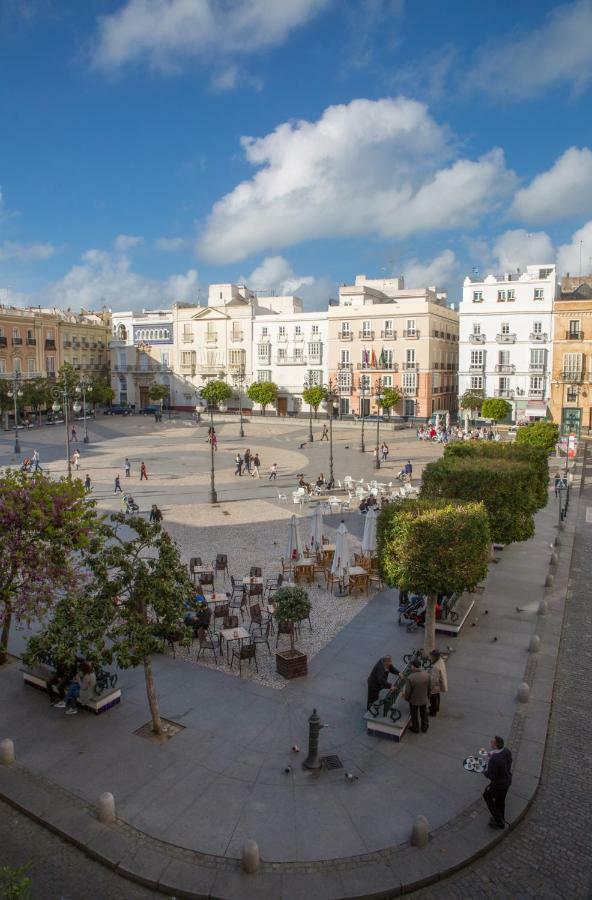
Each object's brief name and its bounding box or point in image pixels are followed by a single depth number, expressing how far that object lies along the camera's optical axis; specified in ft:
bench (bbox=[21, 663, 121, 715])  39.91
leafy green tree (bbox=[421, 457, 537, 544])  58.54
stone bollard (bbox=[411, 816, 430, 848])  28.55
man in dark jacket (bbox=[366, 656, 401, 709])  38.70
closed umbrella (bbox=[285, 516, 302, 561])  64.39
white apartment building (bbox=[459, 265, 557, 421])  198.29
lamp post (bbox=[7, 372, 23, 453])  165.48
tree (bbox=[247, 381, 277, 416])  226.38
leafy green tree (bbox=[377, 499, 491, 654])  42.42
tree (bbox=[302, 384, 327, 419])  213.46
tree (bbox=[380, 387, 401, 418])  200.48
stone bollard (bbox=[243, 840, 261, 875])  27.17
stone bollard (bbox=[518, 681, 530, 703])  41.09
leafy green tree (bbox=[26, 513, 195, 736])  34.78
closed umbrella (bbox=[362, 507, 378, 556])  66.23
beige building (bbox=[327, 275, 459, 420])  215.51
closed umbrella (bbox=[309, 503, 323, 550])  68.64
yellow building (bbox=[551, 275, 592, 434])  188.75
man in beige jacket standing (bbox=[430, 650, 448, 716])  38.91
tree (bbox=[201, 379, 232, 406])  219.82
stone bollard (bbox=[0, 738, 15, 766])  34.81
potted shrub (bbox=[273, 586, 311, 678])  44.52
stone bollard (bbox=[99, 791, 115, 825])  30.22
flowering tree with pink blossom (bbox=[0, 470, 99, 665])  38.83
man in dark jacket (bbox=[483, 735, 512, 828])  29.71
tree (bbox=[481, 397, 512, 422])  179.73
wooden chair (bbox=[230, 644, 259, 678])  45.24
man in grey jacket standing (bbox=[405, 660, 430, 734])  36.91
